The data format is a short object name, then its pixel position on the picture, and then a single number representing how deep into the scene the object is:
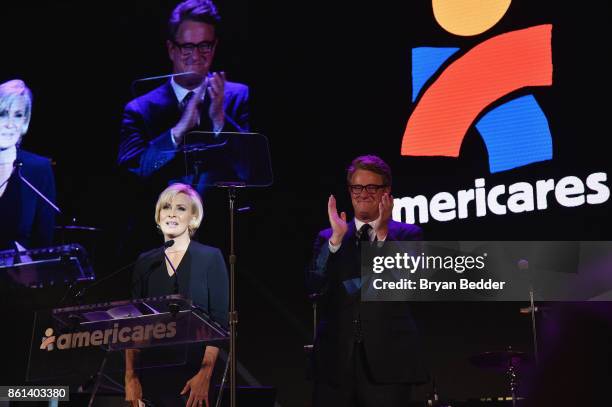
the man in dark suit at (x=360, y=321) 6.74
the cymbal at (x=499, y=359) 9.09
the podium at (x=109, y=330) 6.54
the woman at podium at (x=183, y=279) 7.37
